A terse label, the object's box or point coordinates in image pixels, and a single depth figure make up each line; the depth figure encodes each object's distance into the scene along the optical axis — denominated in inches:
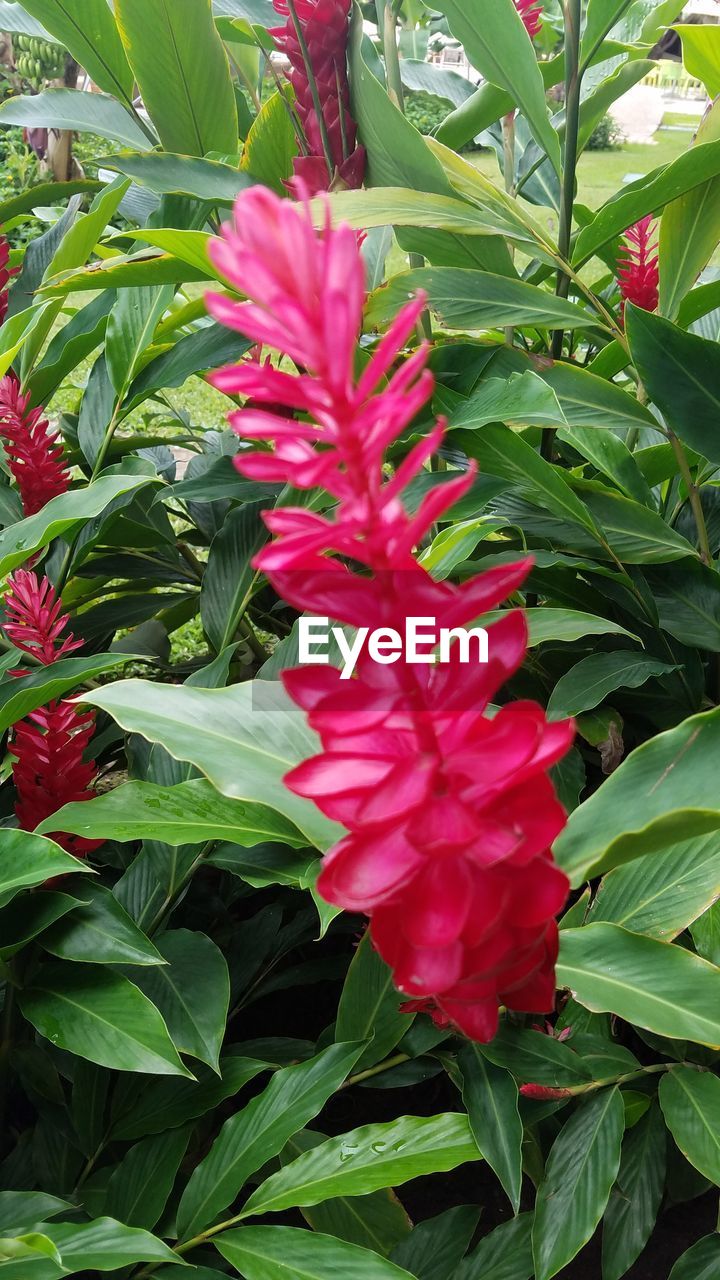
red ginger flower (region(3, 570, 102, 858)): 34.8
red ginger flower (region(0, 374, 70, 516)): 43.4
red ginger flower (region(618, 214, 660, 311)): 50.3
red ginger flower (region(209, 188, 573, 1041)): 11.7
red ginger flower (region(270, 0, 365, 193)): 39.2
